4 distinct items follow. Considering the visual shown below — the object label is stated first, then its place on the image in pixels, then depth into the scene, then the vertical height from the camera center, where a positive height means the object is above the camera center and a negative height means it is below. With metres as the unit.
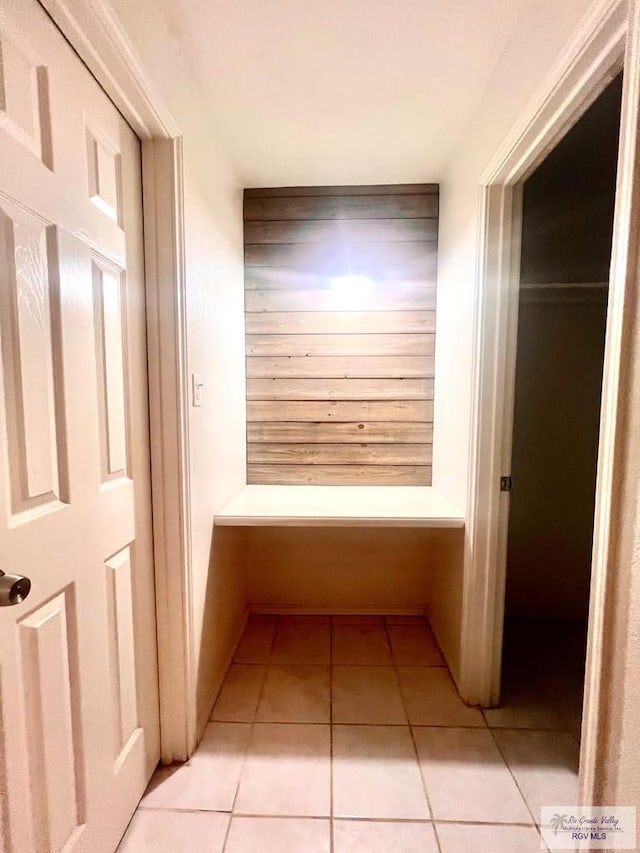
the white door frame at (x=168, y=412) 1.14 -0.06
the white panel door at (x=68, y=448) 0.71 -0.12
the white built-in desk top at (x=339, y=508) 1.54 -0.50
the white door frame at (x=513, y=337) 0.75 +0.17
